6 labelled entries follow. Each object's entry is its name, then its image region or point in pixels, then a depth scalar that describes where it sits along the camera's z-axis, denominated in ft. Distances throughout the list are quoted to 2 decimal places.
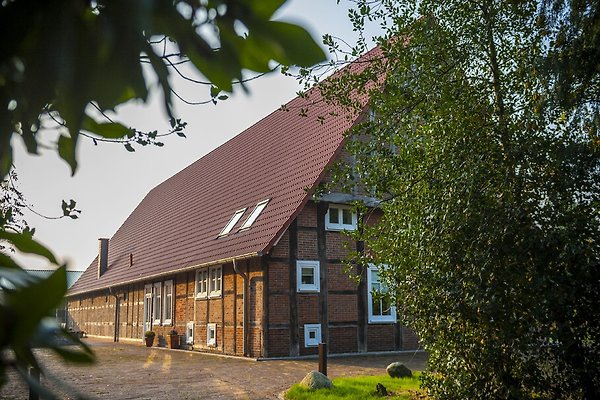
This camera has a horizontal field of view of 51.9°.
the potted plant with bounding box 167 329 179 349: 64.08
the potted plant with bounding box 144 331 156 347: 69.82
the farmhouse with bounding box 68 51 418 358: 50.11
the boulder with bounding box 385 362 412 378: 34.17
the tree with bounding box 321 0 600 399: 20.12
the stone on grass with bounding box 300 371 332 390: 29.43
